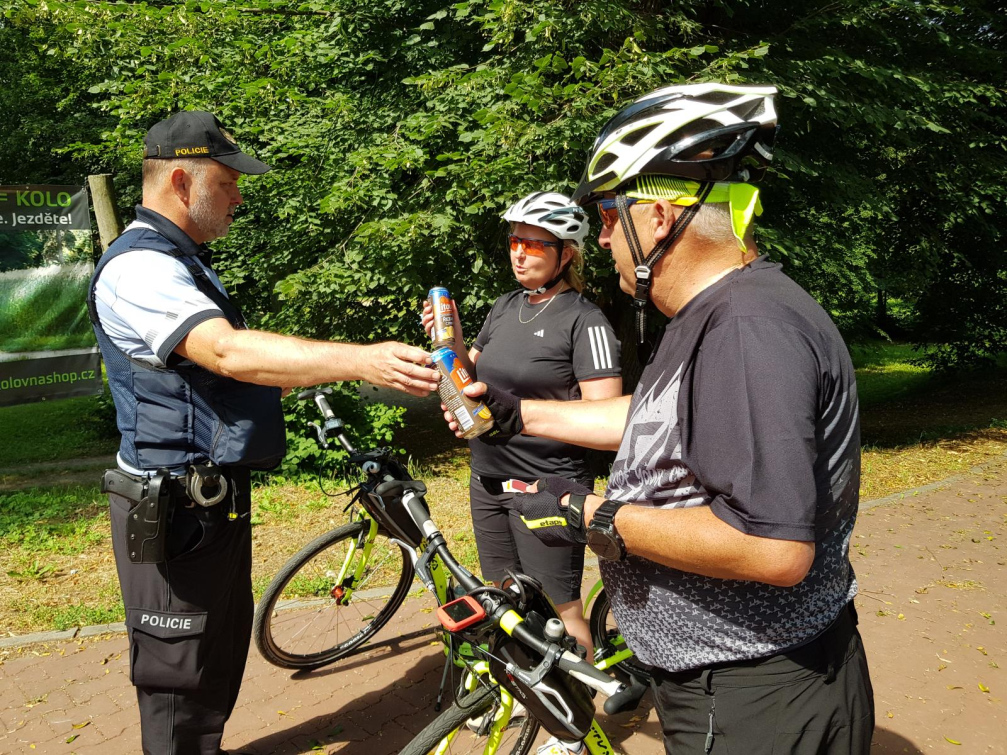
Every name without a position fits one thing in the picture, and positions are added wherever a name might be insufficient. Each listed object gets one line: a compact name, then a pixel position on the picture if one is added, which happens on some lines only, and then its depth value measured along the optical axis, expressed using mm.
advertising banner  7512
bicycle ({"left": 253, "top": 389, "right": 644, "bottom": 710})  3725
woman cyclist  3377
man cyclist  1461
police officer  2473
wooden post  6363
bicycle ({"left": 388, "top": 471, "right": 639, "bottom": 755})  2299
